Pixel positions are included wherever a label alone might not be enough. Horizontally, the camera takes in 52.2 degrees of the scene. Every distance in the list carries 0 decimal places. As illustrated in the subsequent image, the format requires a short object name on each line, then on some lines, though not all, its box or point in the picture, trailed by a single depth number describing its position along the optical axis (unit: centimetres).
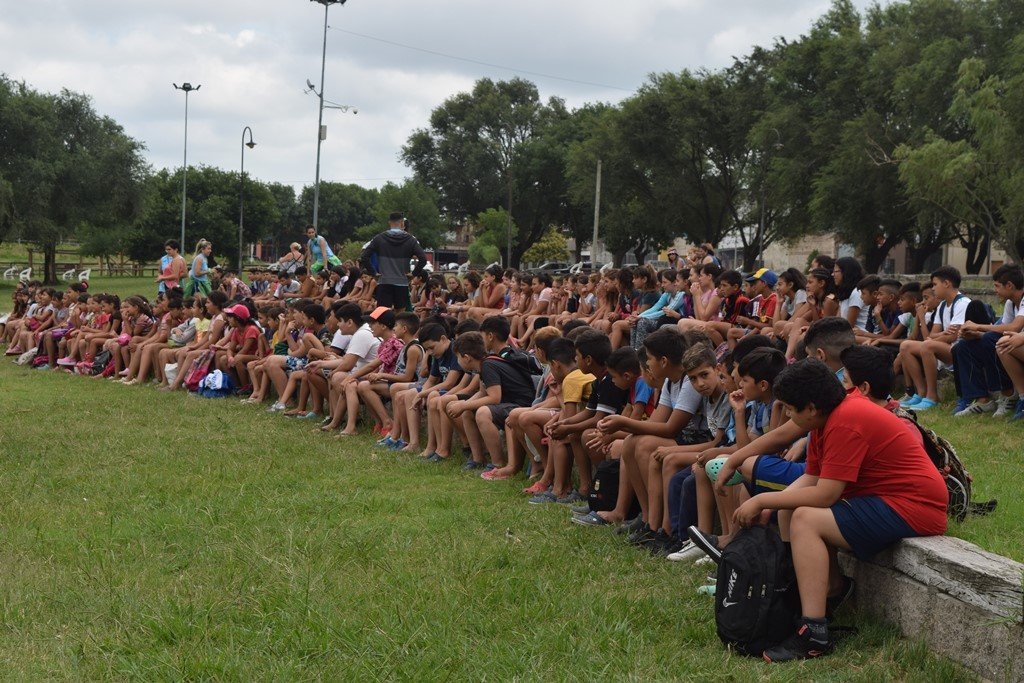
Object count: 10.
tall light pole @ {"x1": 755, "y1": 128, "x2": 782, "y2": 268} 4225
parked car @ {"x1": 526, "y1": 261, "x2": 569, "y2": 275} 6664
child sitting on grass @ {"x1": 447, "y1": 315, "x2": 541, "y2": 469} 909
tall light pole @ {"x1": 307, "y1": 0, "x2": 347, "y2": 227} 3762
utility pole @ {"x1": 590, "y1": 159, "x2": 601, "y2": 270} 5260
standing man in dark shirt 1514
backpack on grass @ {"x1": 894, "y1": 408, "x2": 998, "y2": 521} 540
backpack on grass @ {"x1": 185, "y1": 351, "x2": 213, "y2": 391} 1450
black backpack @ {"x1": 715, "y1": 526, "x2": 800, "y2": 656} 460
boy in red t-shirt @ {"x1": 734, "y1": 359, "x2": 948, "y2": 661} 462
